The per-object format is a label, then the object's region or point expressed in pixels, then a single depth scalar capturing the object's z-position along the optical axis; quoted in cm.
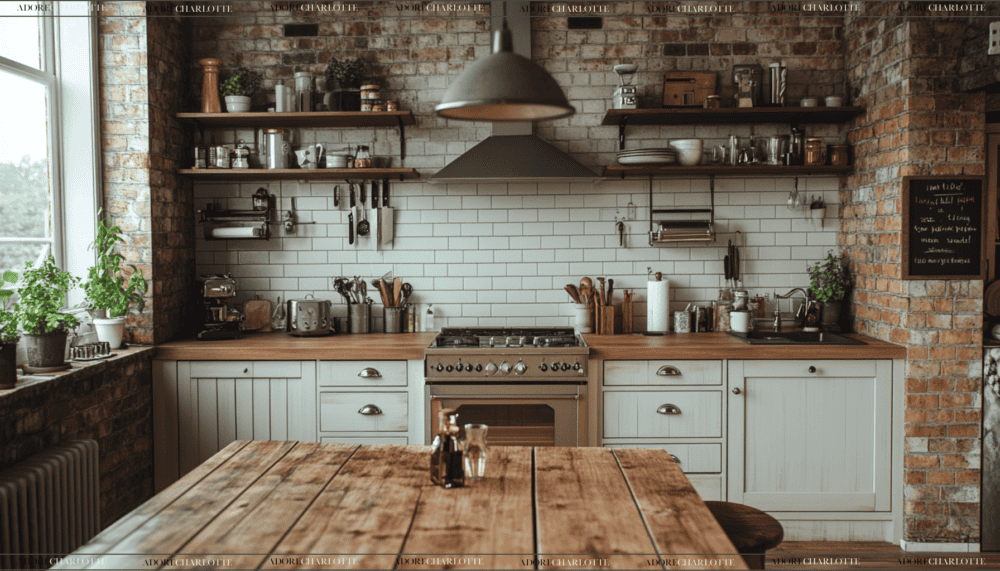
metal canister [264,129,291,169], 466
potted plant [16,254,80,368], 325
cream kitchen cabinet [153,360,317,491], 419
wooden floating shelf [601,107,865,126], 443
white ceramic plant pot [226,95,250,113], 457
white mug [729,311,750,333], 463
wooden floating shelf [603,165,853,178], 451
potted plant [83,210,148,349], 383
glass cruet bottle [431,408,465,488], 214
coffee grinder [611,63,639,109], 450
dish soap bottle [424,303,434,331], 491
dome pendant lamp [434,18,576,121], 200
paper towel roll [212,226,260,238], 477
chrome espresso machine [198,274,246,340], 446
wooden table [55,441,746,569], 165
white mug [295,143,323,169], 469
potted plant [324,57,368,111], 459
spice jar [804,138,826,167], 457
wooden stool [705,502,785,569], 236
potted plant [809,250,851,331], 457
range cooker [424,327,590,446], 404
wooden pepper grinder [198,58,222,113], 462
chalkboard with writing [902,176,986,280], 393
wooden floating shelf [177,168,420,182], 453
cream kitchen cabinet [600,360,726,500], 409
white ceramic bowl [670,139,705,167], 459
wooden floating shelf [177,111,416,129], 447
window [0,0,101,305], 364
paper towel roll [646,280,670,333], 472
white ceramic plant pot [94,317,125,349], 400
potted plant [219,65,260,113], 458
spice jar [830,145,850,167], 455
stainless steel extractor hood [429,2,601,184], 430
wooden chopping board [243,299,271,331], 486
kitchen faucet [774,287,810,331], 475
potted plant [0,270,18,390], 297
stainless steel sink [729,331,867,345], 429
